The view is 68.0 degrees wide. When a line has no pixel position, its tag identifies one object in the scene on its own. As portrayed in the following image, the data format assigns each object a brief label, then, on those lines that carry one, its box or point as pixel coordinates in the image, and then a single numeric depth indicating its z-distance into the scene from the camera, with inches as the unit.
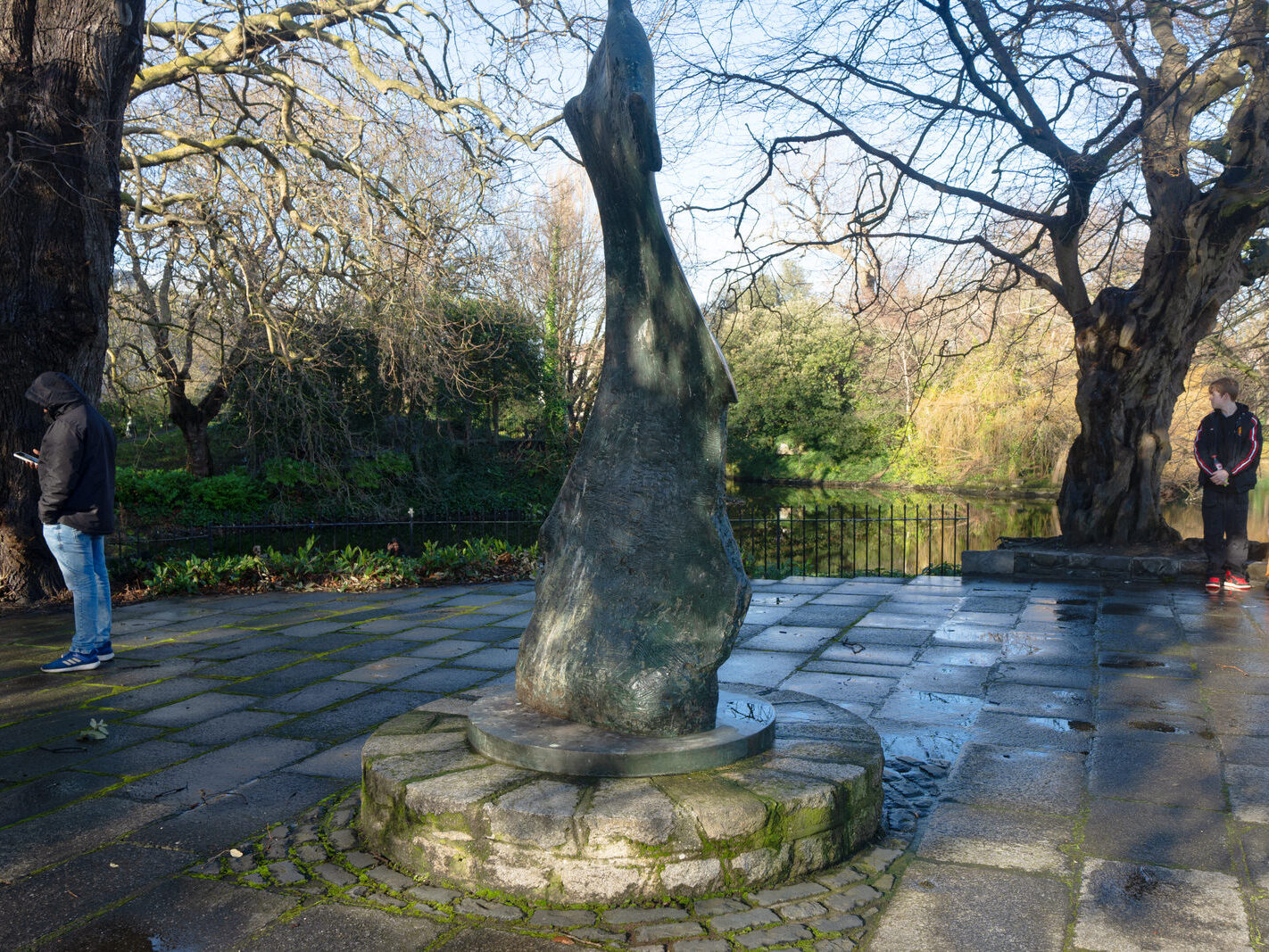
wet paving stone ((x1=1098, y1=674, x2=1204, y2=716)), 203.8
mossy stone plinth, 117.6
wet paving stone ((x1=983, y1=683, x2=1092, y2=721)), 200.7
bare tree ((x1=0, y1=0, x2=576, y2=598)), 324.8
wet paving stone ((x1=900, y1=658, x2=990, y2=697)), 221.8
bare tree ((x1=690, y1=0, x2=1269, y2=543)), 359.9
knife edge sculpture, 141.3
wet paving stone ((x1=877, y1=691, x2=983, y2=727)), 196.5
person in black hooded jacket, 235.0
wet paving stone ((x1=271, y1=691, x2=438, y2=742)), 187.8
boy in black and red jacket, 351.6
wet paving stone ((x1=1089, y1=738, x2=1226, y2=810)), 151.2
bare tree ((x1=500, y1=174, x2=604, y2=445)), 943.7
